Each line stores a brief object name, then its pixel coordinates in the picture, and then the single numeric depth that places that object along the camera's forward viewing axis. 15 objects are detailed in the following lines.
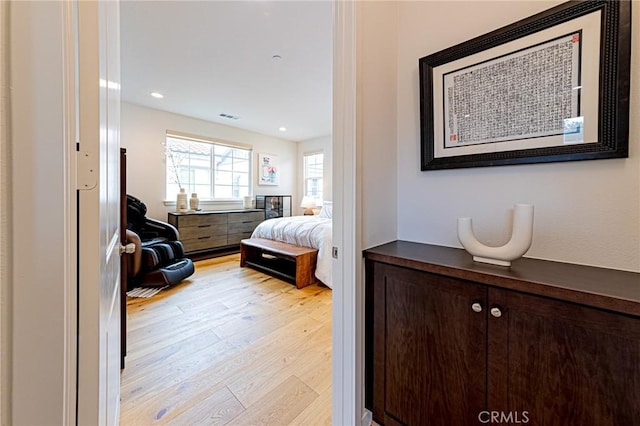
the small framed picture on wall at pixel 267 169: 5.73
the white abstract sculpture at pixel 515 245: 0.89
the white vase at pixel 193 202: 4.54
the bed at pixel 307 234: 3.09
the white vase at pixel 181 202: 4.32
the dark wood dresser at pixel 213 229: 4.12
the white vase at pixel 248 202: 5.41
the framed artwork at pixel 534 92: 0.87
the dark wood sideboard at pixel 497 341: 0.68
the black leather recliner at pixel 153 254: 2.86
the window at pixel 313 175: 6.12
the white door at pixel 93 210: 0.54
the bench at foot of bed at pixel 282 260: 3.03
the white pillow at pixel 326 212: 4.41
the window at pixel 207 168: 4.54
